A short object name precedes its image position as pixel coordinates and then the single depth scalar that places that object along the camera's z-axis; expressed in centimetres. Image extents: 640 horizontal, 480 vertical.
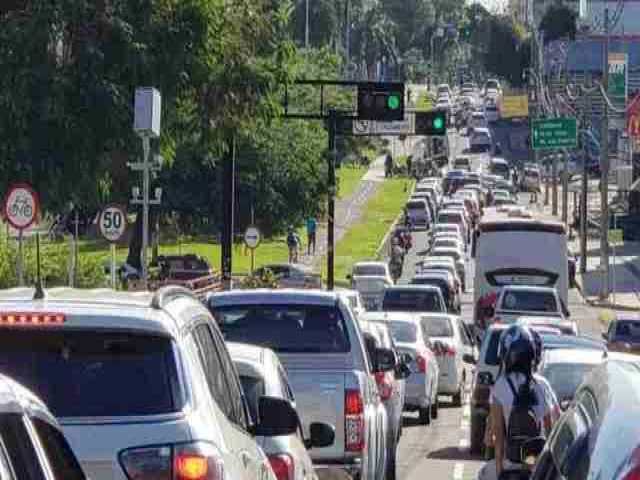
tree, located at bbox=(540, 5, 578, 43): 16850
